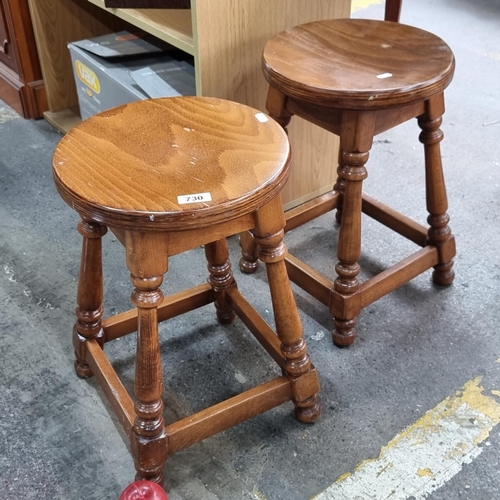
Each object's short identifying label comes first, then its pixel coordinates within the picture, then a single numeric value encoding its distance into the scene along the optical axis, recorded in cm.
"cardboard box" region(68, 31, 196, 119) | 155
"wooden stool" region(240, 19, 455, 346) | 107
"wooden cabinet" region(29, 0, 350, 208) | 133
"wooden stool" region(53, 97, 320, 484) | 82
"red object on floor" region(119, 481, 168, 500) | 86
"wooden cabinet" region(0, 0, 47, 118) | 198
